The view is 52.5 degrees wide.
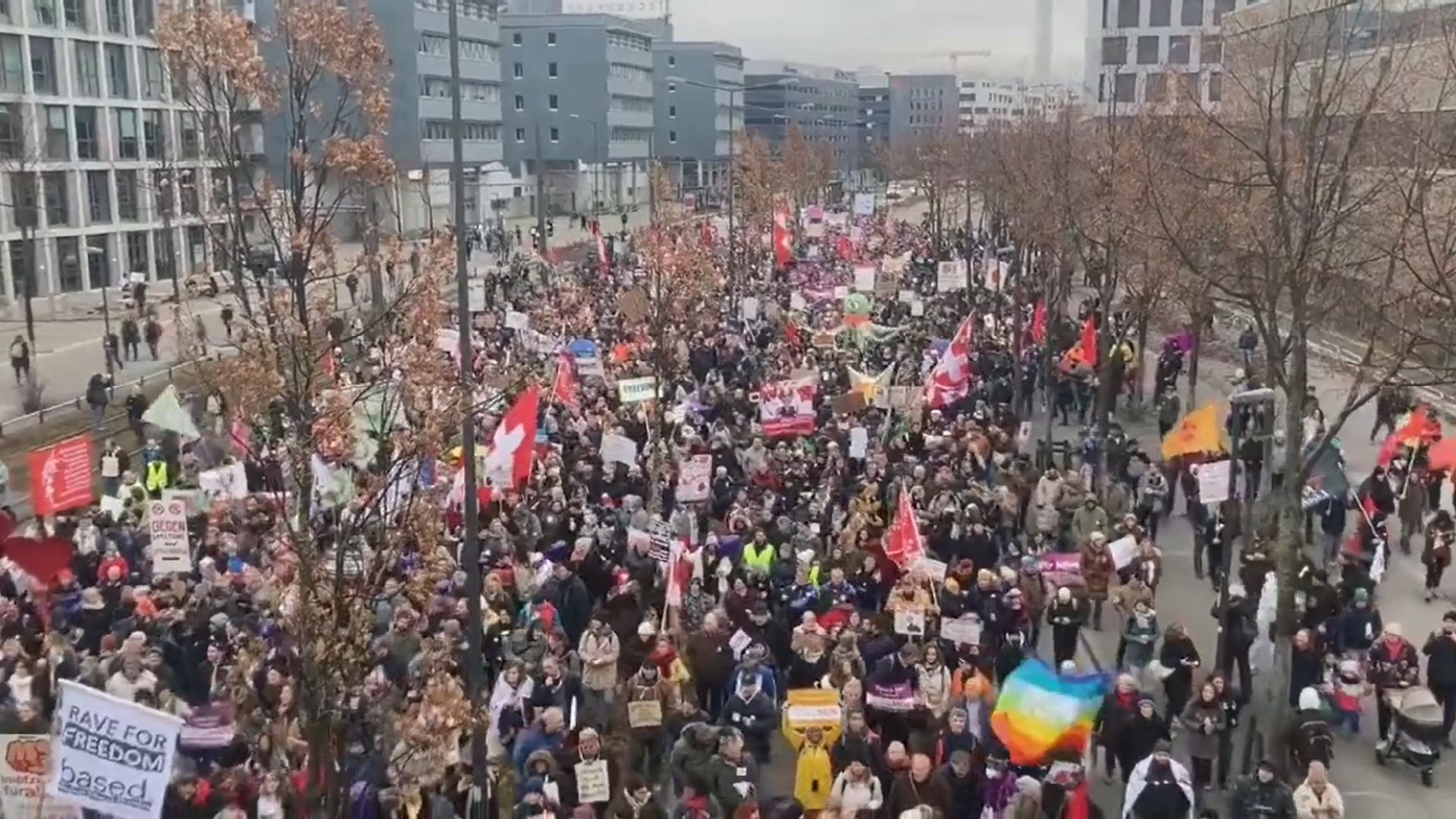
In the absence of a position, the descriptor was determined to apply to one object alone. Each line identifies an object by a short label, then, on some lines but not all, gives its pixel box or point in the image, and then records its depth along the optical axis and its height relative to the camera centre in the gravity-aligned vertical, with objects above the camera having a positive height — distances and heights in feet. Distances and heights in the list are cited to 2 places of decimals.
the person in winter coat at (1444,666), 44.01 -15.62
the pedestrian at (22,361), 109.12 -16.88
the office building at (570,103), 353.92 +7.23
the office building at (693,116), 438.81 +5.33
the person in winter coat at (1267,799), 36.27 -16.05
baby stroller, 43.55 -17.40
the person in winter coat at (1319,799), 35.91 -15.92
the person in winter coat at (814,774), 38.81 -16.62
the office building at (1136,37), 242.17 +17.04
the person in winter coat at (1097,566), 53.21 -15.34
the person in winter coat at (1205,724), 40.60 -15.98
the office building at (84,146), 170.71 -1.82
